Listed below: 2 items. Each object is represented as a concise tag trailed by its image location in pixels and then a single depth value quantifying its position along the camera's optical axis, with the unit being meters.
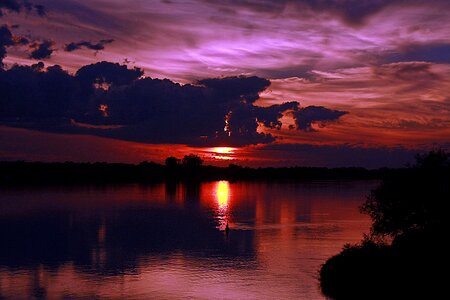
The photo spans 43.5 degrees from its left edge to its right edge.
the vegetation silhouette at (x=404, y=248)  47.62
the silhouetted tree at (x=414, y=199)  59.78
